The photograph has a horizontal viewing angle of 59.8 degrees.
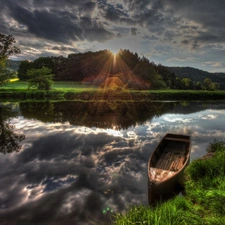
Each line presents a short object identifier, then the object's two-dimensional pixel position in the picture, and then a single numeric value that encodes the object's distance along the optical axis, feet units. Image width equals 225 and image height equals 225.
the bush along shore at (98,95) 168.66
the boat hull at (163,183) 22.11
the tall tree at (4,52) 156.46
